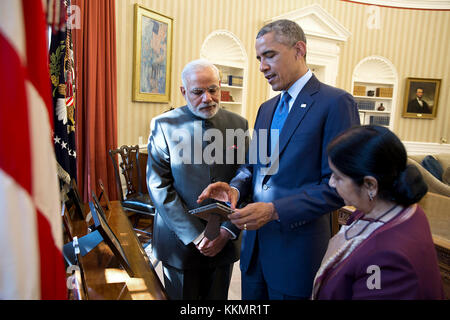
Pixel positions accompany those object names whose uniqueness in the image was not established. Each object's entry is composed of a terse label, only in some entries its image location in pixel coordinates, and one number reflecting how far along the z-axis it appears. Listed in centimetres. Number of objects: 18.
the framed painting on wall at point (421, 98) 841
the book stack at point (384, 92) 841
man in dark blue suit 148
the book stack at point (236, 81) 673
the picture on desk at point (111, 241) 140
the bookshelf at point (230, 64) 654
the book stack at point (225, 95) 667
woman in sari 100
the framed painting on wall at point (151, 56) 493
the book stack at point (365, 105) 841
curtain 392
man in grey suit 191
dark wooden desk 136
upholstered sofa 516
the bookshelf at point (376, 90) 834
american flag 75
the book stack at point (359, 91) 830
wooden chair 386
